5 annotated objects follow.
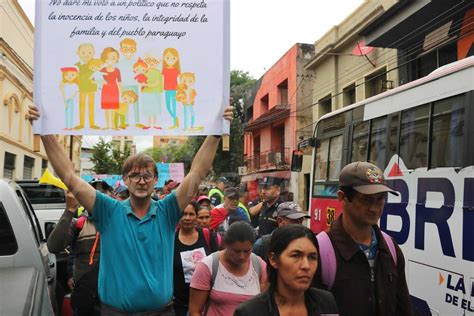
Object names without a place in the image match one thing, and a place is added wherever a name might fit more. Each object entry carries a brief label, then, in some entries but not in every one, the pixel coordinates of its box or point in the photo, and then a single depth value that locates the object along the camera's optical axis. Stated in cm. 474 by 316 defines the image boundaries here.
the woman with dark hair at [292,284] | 211
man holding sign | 266
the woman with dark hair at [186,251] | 391
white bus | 420
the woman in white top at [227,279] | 312
